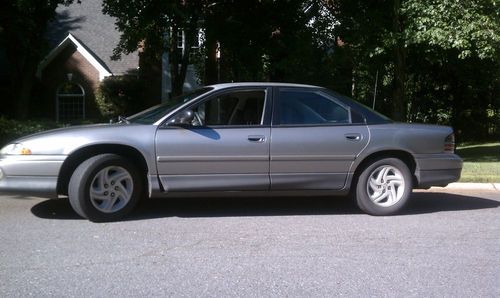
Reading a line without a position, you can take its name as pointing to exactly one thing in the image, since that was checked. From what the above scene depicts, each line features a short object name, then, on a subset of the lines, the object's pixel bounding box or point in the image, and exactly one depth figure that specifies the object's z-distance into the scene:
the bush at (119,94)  22.86
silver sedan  6.22
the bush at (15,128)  10.92
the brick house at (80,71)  23.33
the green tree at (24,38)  16.83
